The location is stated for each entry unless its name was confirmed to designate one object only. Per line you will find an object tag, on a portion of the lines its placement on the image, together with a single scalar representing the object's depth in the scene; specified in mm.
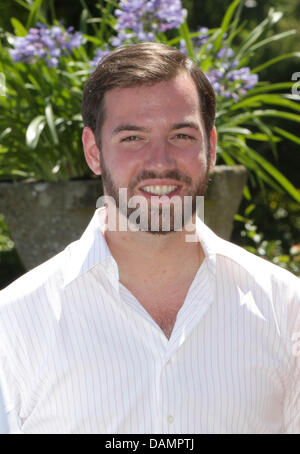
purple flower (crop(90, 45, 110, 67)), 3298
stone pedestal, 3193
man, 1657
